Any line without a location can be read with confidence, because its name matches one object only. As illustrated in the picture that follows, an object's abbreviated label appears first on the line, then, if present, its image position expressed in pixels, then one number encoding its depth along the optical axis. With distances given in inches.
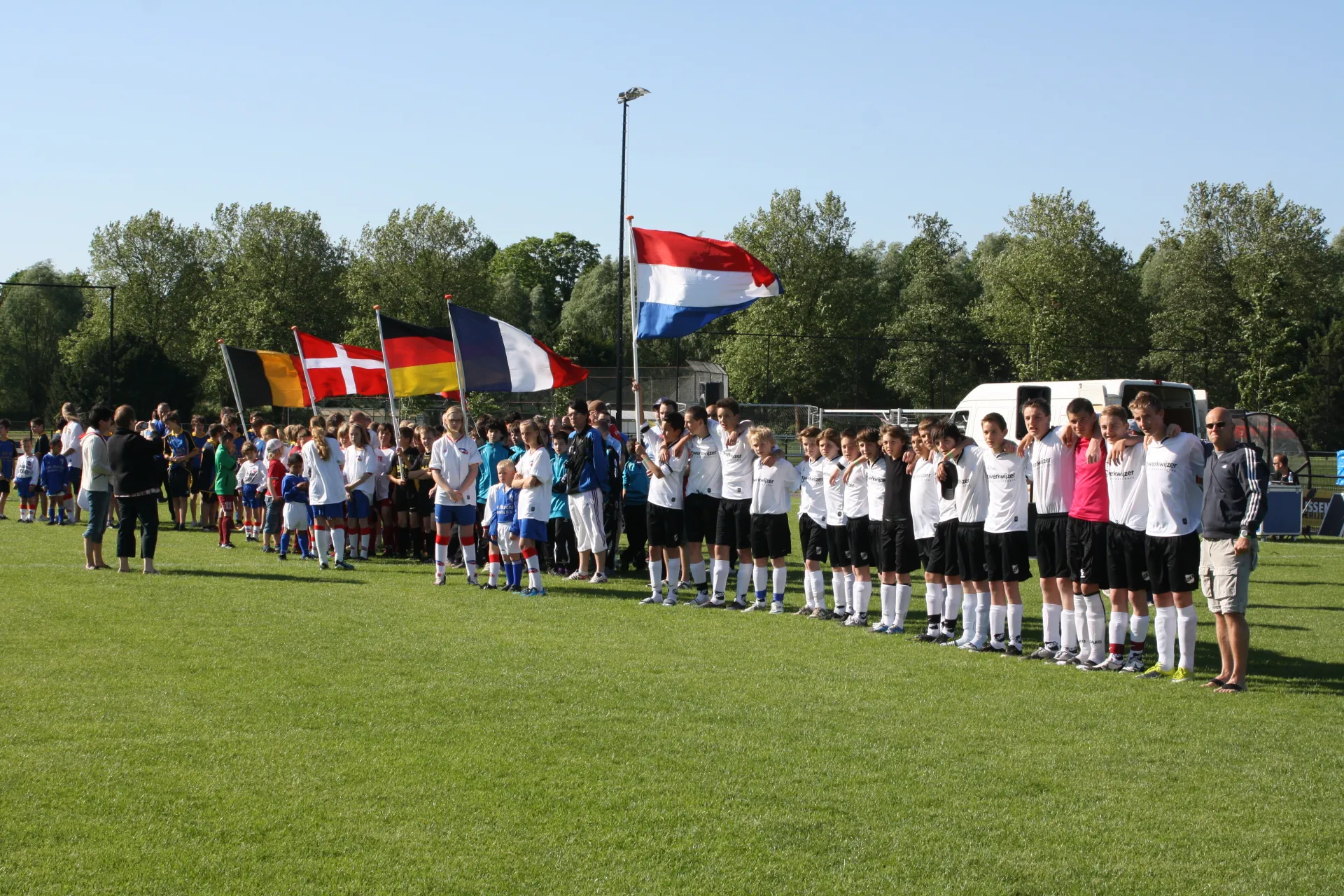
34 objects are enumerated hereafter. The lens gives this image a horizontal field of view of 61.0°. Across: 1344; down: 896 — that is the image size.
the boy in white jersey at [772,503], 483.2
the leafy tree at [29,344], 3363.7
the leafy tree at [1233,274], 2497.5
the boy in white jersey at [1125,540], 363.3
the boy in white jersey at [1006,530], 394.6
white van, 895.7
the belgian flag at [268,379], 910.4
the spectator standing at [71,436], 818.8
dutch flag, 592.1
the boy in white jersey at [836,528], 474.9
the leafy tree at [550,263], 4232.3
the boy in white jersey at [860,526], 460.1
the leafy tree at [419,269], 2869.1
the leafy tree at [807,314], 2672.2
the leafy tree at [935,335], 2657.5
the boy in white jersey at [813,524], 487.2
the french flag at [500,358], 665.0
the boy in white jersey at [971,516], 407.8
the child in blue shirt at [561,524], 558.9
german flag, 729.6
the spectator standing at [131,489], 538.9
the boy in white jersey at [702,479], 516.4
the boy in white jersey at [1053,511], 388.8
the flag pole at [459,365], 644.1
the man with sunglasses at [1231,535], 334.6
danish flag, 861.2
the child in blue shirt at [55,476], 833.5
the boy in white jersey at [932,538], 427.5
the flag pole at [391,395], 686.5
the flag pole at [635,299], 576.7
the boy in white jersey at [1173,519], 352.5
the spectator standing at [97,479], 542.9
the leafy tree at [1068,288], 2556.6
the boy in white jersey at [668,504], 515.2
